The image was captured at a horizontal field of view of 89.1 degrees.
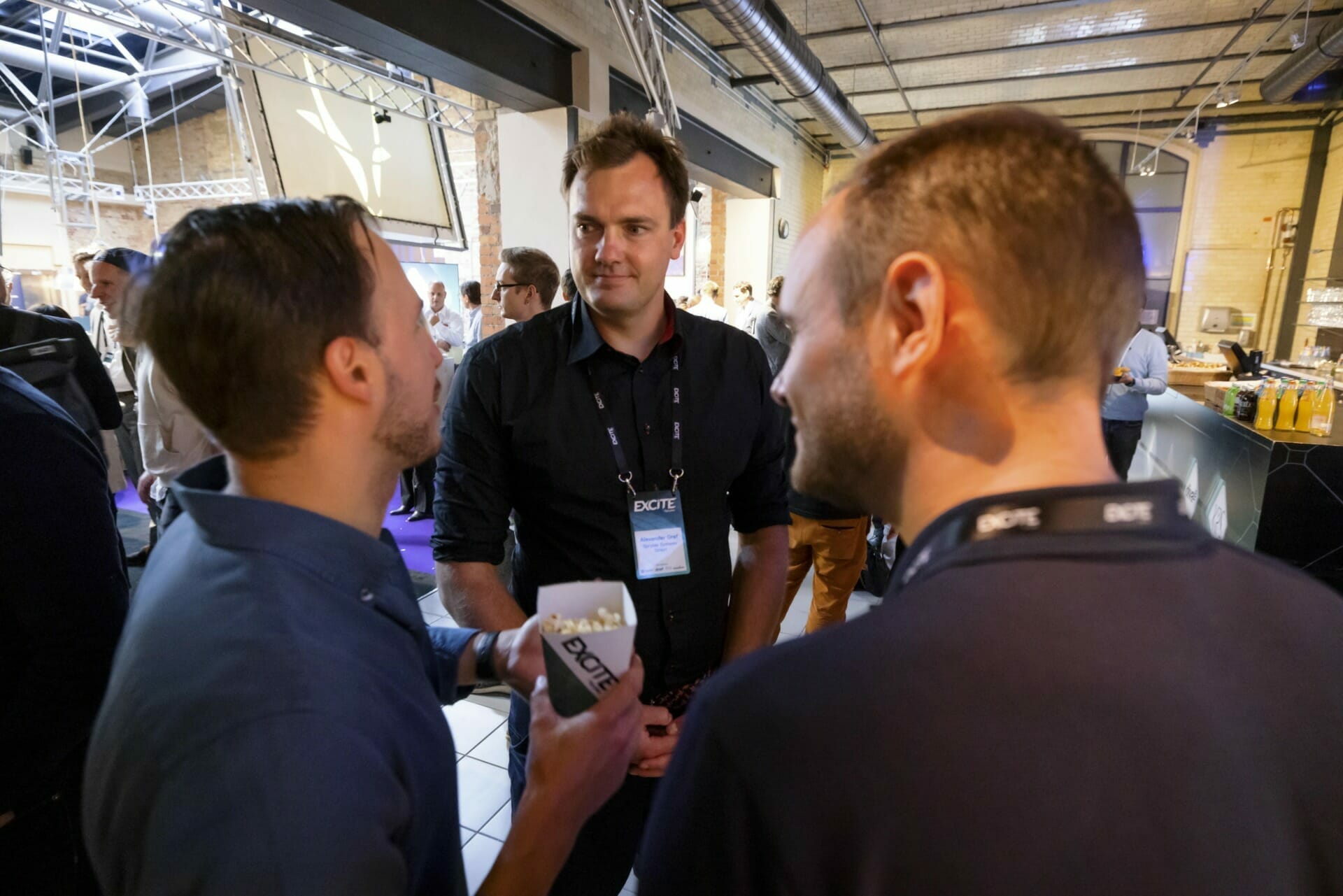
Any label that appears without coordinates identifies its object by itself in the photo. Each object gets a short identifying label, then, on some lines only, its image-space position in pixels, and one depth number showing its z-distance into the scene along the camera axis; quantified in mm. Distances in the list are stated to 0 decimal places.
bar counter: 3408
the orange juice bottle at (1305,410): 3635
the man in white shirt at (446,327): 7043
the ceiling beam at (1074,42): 6133
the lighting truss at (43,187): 10711
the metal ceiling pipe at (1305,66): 5598
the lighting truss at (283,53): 4512
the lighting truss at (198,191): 11359
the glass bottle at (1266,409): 3832
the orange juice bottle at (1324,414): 3545
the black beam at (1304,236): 9391
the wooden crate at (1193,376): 6315
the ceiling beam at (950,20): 5588
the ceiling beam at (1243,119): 9242
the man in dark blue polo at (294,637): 555
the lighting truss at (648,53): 4328
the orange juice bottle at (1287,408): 3719
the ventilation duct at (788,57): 4551
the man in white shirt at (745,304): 6850
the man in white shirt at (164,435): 2943
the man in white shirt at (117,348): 3445
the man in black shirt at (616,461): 1430
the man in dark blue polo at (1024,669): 451
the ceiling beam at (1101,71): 7109
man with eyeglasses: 3619
